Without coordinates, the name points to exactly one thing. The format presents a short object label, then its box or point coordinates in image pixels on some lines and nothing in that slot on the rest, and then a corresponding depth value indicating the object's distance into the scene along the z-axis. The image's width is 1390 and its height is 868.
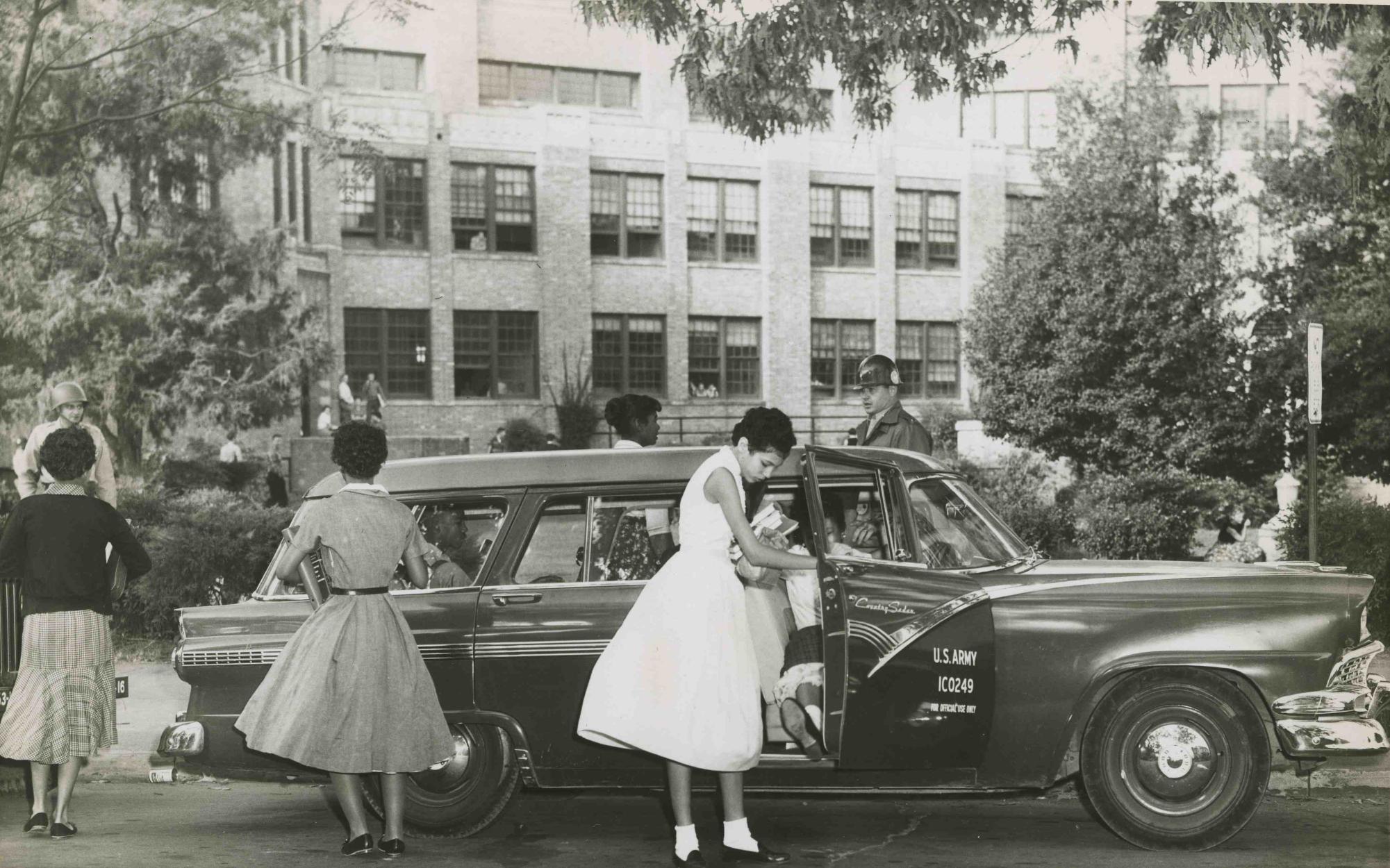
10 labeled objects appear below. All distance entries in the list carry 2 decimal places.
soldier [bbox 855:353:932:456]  9.05
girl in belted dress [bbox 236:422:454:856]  6.49
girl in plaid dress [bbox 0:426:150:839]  7.08
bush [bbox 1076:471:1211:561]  20.55
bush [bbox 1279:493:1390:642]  12.74
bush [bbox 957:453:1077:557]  20.75
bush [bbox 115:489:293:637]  14.23
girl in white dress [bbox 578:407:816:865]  6.28
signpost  10.55
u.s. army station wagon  6.58
